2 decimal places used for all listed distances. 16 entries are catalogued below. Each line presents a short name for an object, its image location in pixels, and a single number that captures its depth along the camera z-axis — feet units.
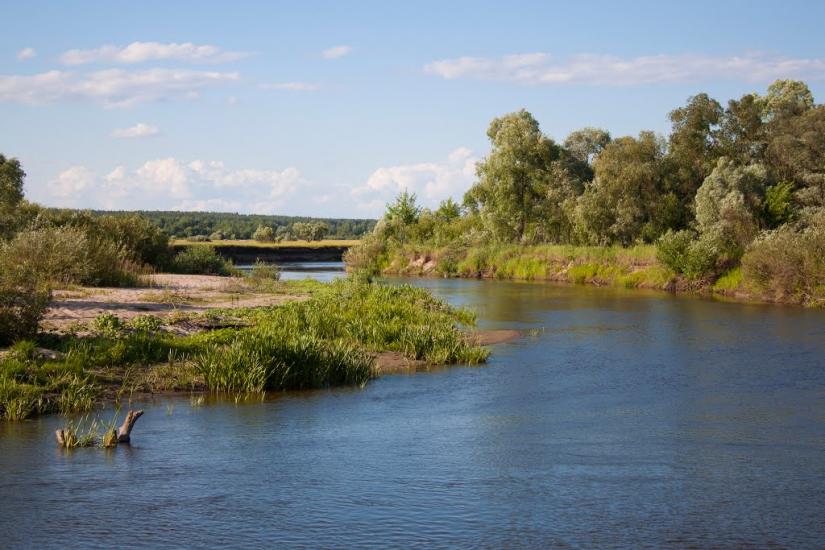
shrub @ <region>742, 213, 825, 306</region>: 139.23
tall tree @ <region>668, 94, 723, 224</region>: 198.80
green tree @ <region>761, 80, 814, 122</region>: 207.66
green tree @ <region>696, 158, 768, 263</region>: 170.19
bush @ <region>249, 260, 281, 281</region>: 149.59
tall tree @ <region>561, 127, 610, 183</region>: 258.28
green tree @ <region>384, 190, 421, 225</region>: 305.53
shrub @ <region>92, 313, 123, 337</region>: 73.51
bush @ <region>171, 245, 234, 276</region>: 166.20
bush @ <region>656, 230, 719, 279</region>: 168.96
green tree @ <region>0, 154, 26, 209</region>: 180.86
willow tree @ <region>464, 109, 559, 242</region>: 240.94
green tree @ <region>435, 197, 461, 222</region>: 301.80
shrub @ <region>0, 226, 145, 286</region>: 111.45
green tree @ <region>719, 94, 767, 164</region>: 200.44
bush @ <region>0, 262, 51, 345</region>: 67.56
